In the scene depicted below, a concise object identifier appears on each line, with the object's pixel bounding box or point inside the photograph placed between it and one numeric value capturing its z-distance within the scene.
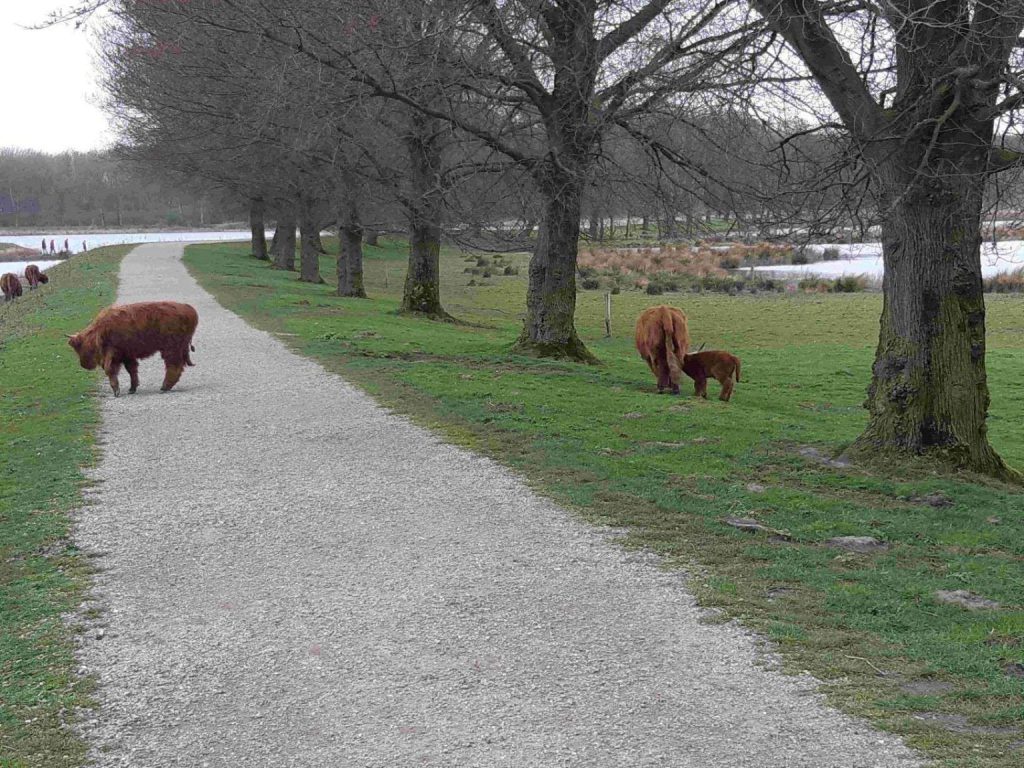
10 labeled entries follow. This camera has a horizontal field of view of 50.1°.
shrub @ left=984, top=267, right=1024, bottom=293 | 40.62
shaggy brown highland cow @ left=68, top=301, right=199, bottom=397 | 13.47
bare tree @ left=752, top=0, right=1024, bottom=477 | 9.17
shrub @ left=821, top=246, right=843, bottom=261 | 60.39
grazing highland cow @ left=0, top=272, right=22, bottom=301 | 34.91
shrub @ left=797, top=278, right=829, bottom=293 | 43.76
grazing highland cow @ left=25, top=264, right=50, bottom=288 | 38.97
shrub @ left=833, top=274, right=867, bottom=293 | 43.41
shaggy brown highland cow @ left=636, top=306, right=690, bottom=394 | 15.02
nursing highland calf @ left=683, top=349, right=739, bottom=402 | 15.05
